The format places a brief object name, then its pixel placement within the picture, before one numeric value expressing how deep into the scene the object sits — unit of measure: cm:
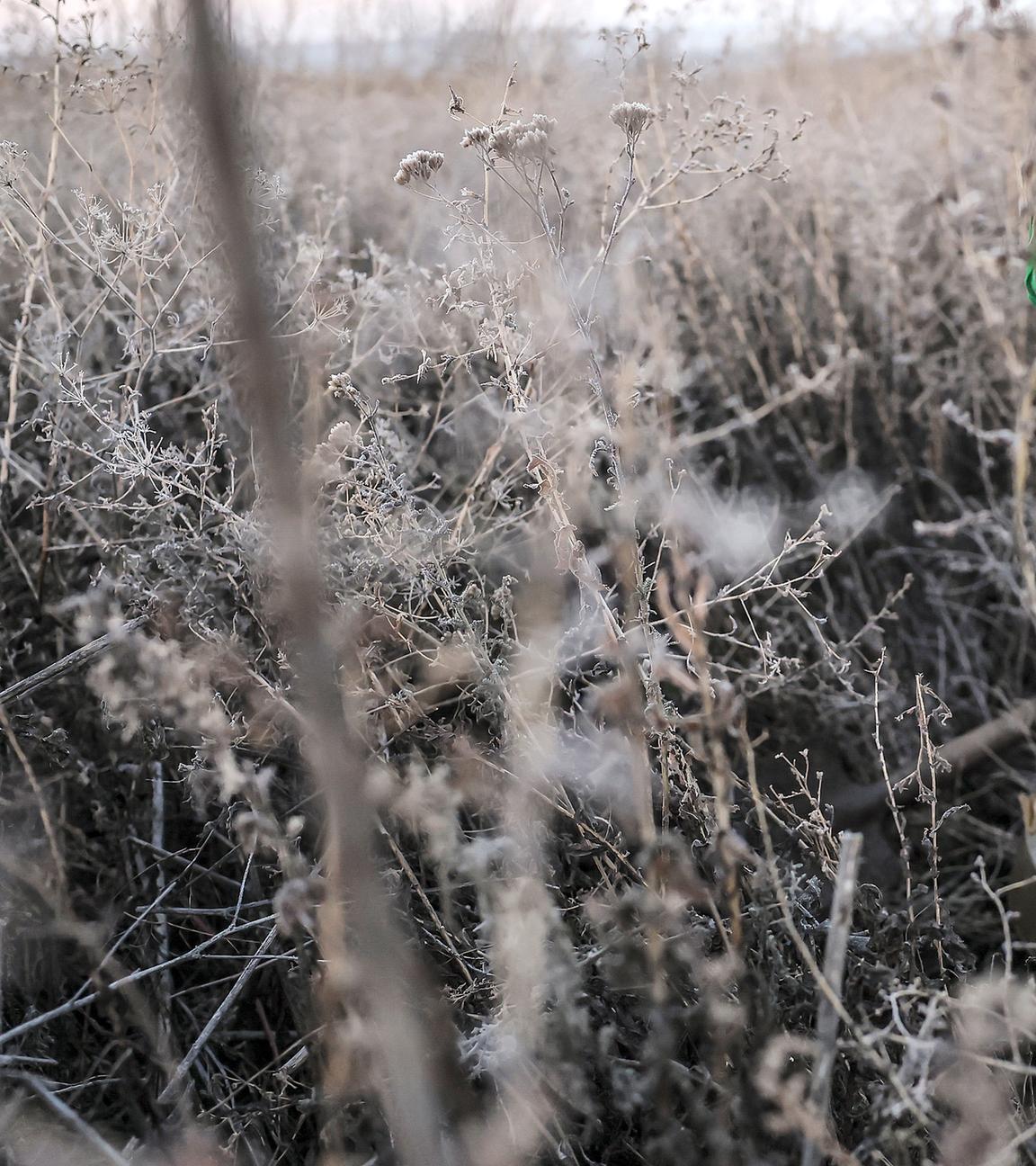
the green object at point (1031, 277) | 127
